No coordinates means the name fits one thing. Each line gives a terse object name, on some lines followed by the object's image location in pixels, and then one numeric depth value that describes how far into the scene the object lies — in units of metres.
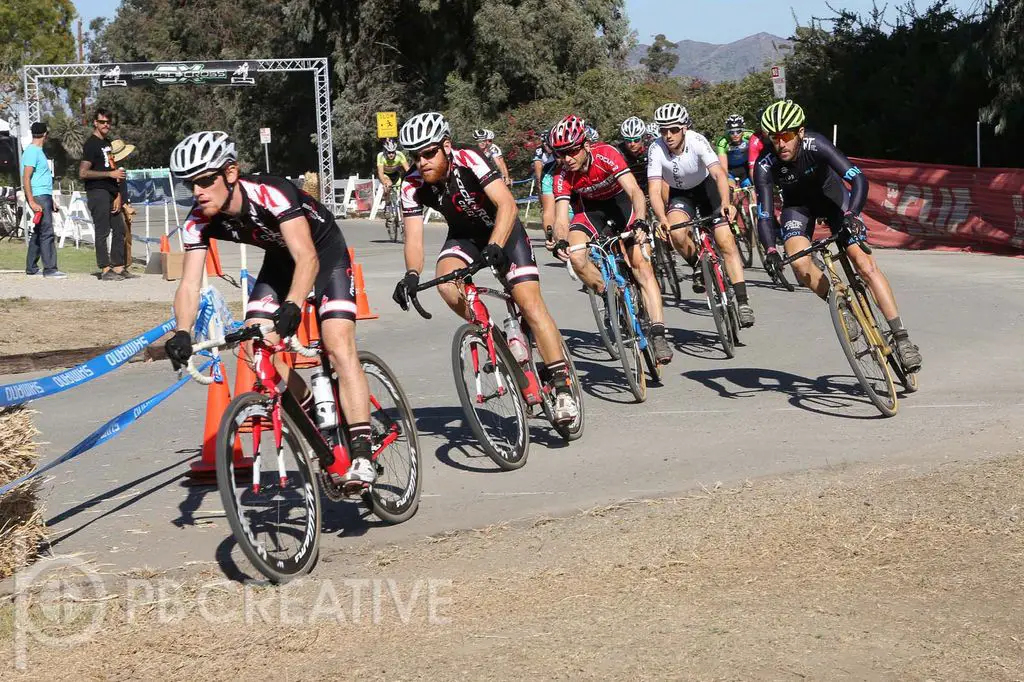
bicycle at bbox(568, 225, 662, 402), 9.78
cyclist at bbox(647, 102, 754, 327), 11.47
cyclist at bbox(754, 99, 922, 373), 9.20
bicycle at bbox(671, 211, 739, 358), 11.36
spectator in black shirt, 19.19
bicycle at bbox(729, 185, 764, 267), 18.42
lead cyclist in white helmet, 5.95
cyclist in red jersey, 9.98
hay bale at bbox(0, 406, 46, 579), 6.00
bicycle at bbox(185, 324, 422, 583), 5.59
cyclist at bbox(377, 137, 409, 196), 28.27
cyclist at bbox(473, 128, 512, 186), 24.67
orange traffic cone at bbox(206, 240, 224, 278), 16.59
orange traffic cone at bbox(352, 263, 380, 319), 15.40
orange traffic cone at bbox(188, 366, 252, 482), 7.90
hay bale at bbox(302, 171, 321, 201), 47.23
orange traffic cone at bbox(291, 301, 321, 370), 6.83
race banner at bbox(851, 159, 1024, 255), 21.16
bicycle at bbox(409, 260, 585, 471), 7.62
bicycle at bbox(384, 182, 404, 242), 30.64
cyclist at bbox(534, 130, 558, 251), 10.52
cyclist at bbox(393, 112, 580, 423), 7.50
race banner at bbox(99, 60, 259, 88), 47.84
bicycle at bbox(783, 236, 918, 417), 8.90
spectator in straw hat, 19.62
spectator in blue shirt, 19.04
